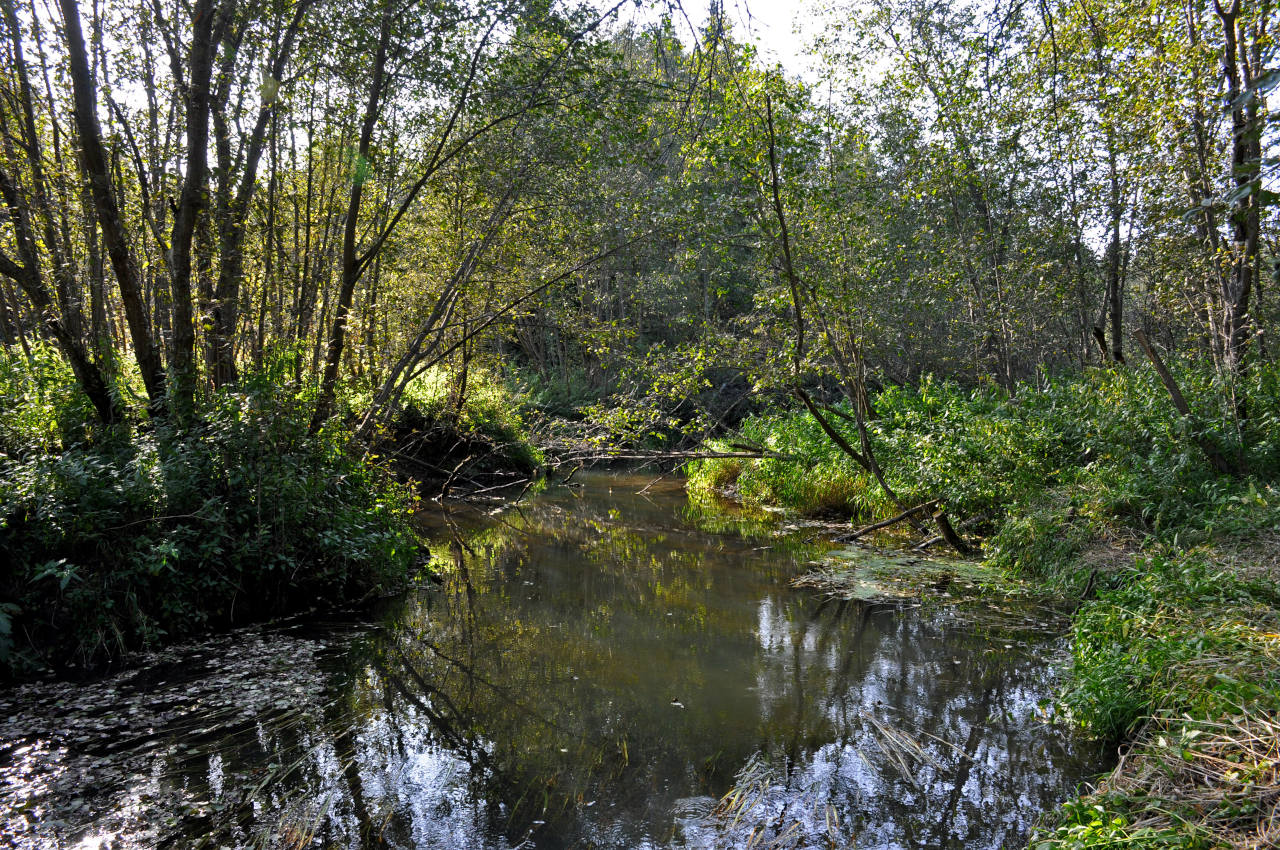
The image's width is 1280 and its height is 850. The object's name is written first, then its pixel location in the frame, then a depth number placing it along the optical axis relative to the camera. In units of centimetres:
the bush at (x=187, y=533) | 562
